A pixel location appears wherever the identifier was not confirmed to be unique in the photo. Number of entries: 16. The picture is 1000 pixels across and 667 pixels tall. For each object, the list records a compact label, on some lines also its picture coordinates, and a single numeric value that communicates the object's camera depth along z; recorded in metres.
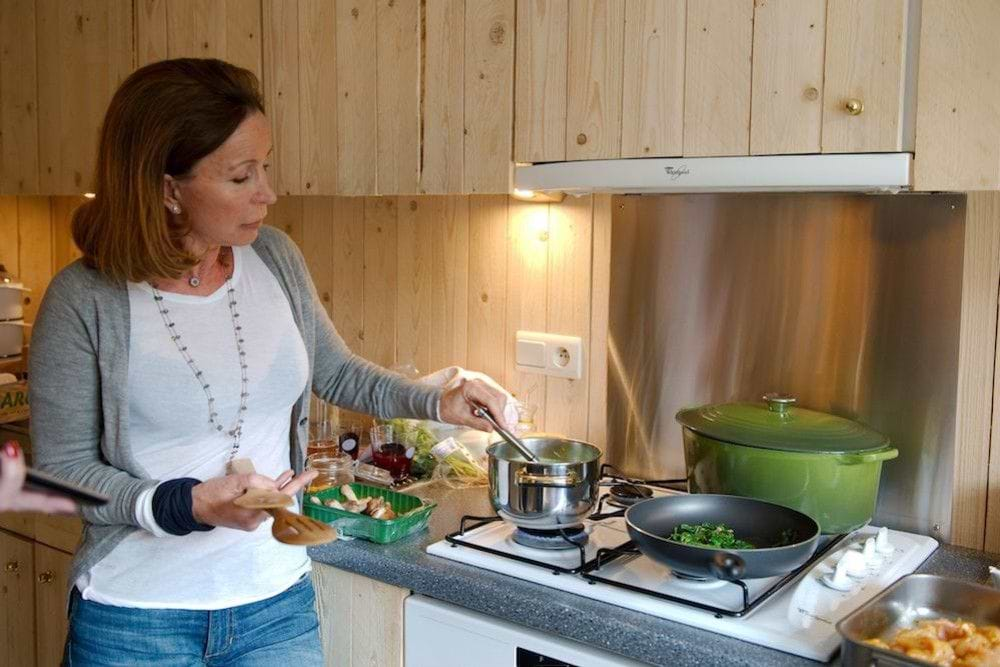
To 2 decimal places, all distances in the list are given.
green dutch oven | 1.62
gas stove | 1.37
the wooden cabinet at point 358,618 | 1.70
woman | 1.48
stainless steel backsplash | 1.73
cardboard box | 2.66
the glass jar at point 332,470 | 2.04
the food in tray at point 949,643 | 1.22
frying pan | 1.36
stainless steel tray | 1.33
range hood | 1.45
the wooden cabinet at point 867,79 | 1.44
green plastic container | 1.73
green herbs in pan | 1.46
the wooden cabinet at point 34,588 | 2.31
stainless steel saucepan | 1.59
